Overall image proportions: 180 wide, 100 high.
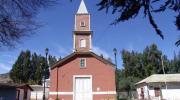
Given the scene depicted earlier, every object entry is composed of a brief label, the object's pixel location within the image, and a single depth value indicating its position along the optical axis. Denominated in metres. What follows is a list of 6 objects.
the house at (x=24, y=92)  21.52
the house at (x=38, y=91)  31.01
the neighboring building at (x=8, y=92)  13.70
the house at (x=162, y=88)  20.19
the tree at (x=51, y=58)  43.04
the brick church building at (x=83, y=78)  18.13
